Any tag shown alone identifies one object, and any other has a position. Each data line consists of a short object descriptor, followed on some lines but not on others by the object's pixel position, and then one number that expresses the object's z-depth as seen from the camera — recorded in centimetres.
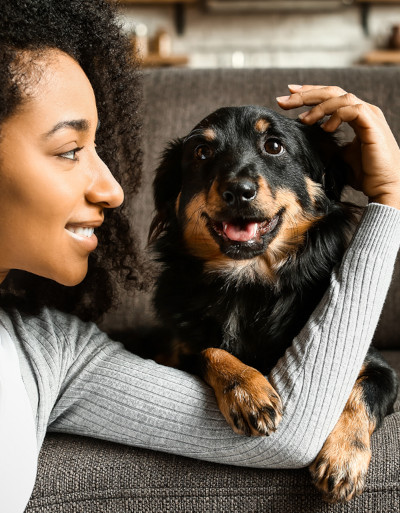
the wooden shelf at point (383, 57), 517
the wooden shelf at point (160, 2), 523
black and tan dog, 131
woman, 105
